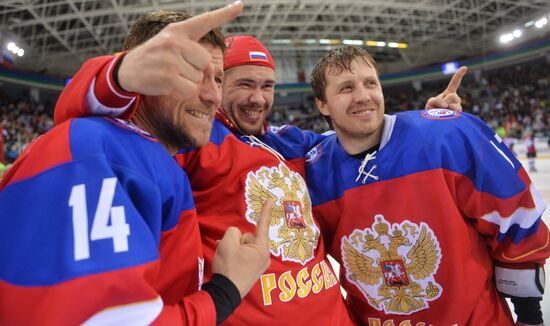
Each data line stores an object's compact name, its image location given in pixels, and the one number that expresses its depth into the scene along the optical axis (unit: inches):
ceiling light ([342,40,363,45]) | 745.9
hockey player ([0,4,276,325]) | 24.4
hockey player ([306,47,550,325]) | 59.0
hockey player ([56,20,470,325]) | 54.8
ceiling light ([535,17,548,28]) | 601.3
